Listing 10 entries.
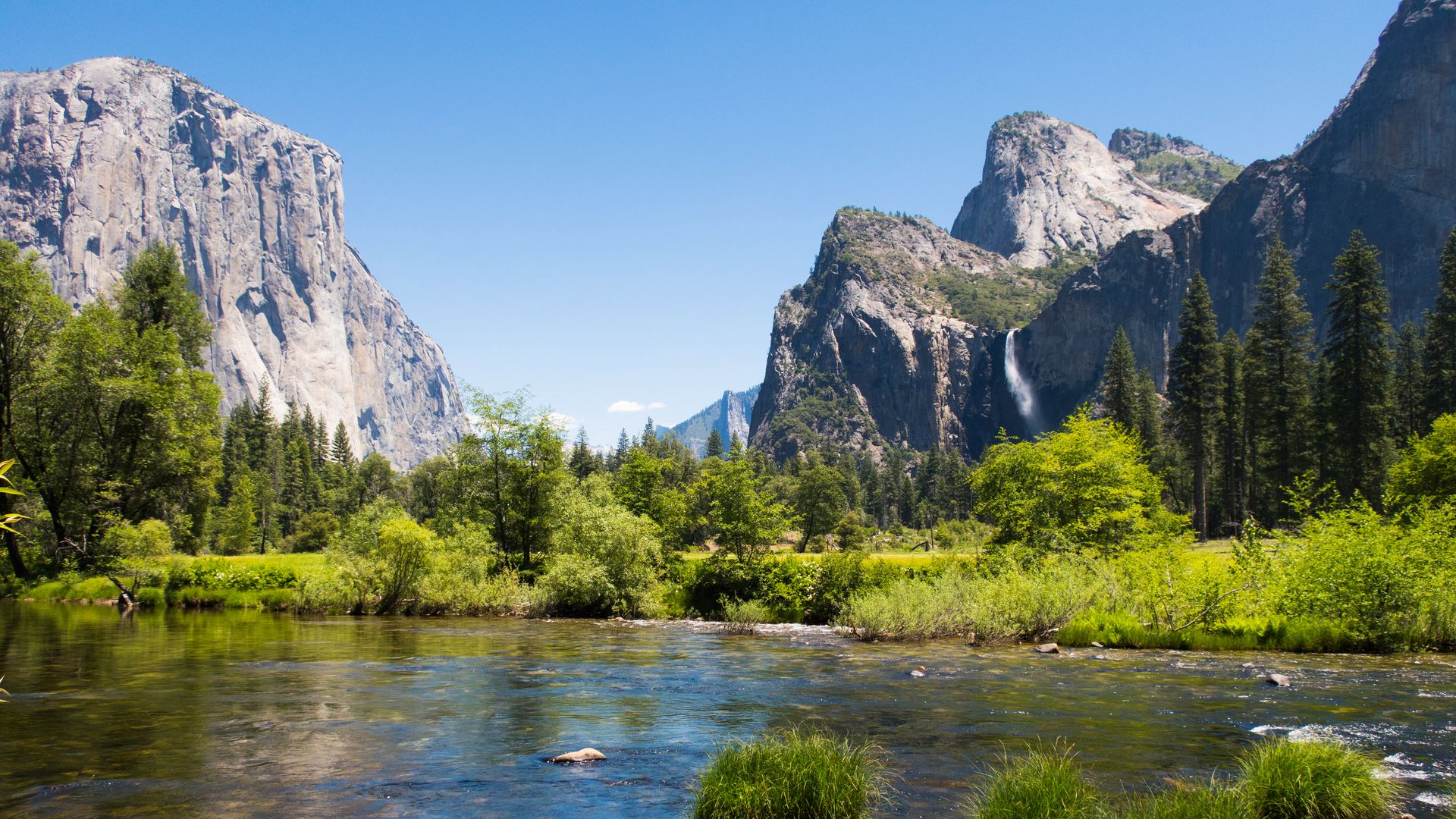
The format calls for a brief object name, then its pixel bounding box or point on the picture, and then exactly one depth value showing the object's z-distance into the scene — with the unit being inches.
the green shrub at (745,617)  1224.2
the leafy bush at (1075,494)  1314.0
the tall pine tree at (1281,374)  2554.1
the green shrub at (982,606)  1047.0
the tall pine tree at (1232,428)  2797.7
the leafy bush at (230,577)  1620.3
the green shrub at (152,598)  1582.2
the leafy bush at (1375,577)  848.9
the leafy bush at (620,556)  1444.4
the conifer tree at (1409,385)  2709.2
